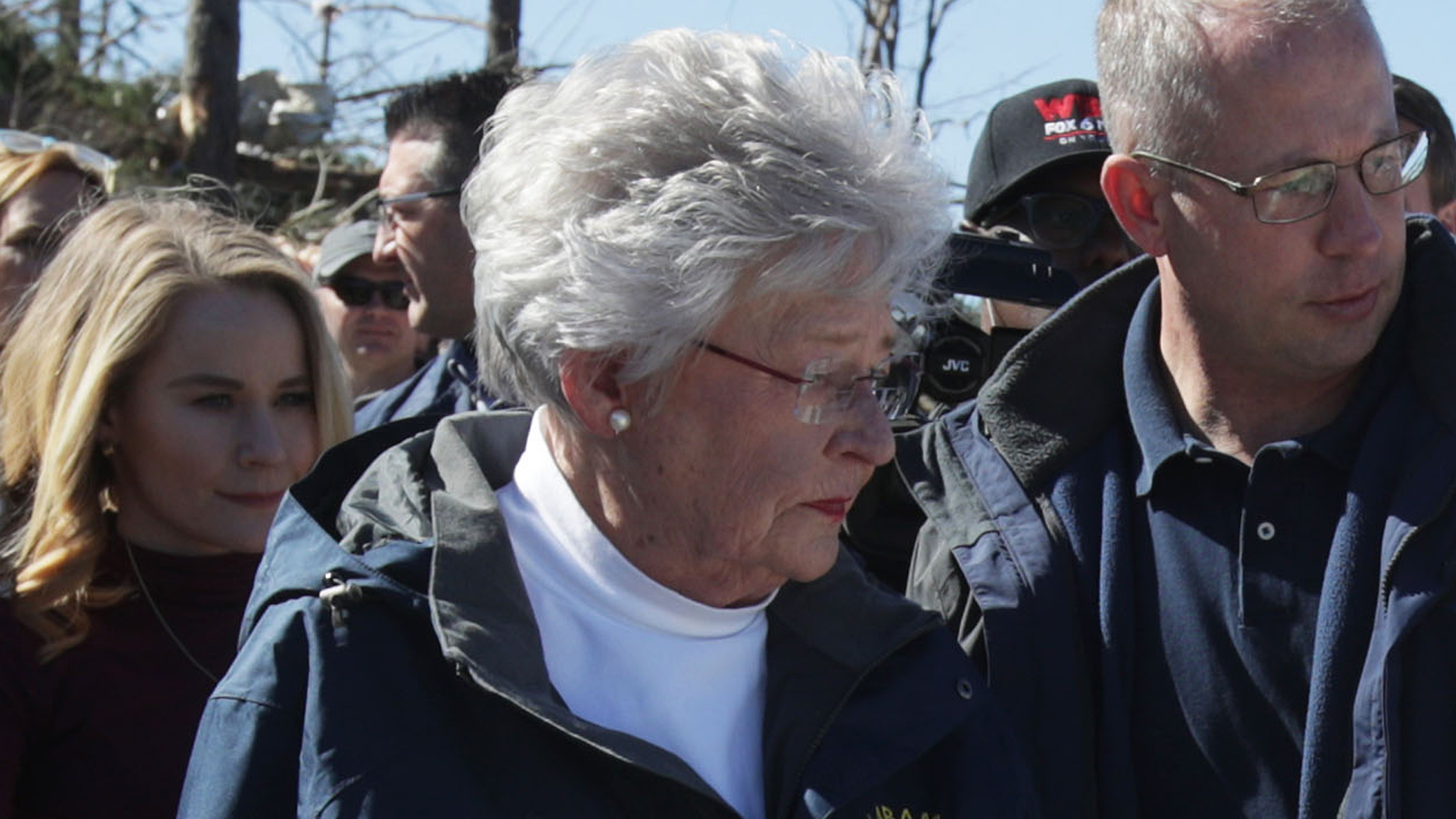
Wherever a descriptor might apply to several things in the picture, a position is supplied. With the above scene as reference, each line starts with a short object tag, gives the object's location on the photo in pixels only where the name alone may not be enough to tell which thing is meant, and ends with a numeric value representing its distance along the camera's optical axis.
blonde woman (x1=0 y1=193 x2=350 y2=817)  2.63
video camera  3.00
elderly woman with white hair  1.96
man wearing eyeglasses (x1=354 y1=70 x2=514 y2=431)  4.60
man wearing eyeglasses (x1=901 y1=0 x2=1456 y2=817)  2.23
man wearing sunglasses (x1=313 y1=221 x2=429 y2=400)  5.82
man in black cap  3.27
